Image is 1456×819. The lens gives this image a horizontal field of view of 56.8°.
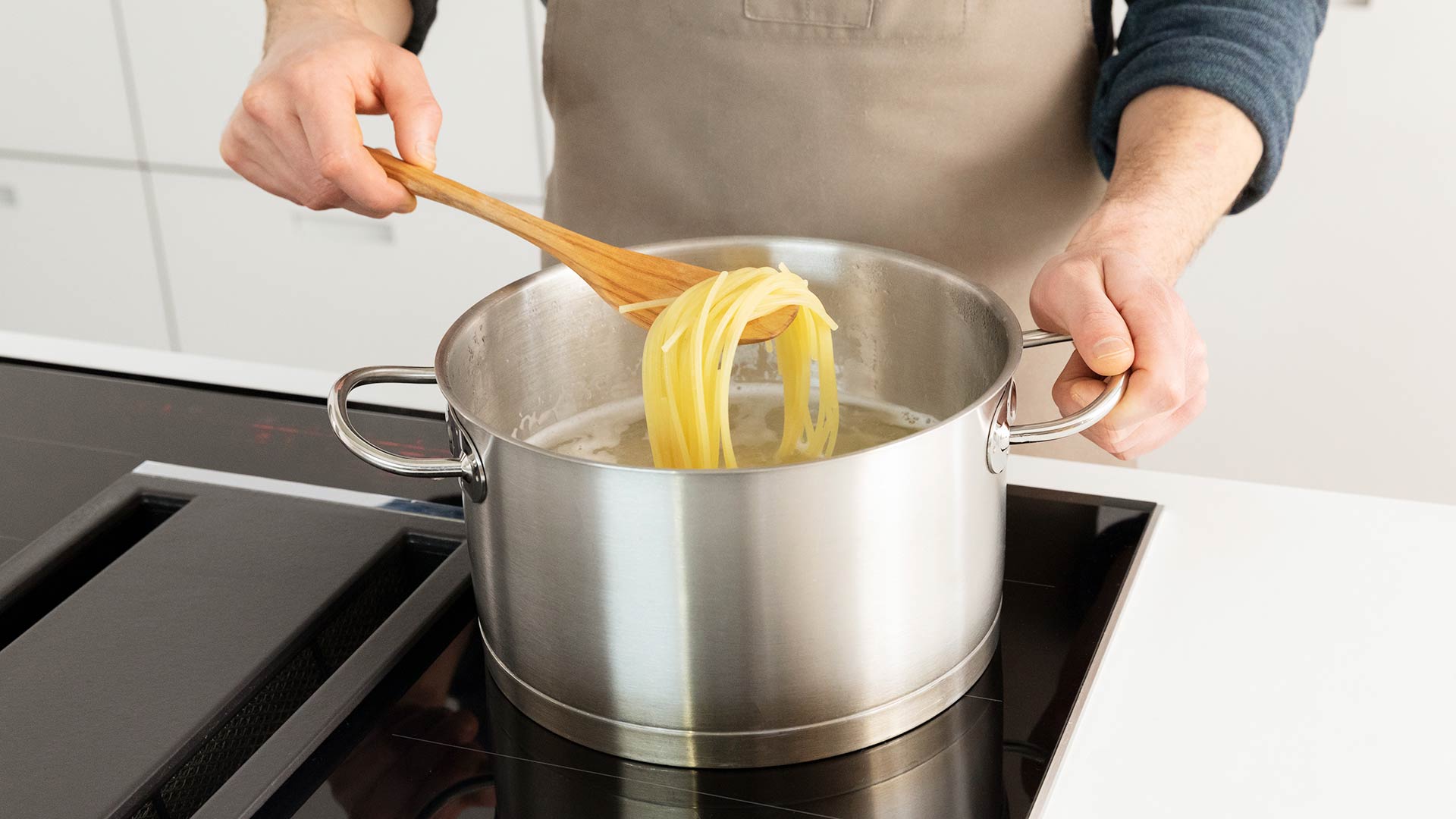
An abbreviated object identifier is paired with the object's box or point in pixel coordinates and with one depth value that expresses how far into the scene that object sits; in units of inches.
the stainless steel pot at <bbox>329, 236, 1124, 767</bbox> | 22.0
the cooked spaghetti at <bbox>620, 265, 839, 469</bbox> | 29.5
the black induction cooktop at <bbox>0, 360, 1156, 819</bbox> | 24.5
